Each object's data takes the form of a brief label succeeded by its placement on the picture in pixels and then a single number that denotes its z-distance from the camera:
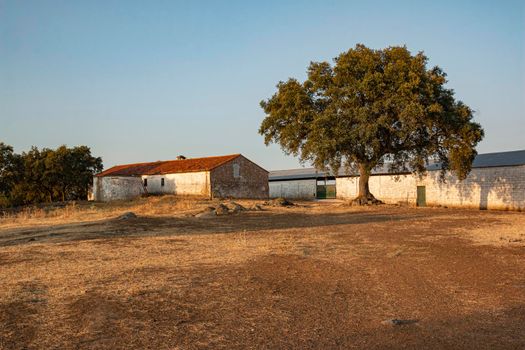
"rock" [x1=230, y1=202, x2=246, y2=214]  27.74
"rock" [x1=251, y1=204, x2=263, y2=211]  30.08
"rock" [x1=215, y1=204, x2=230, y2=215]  26.41
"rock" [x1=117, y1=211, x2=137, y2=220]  21.69
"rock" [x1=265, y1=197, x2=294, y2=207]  34.69
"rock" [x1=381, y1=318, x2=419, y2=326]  5.95
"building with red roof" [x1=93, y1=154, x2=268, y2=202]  45.03
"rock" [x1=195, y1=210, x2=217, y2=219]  24.89
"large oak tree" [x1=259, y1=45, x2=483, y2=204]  29.11
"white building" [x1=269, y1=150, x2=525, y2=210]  32.72
